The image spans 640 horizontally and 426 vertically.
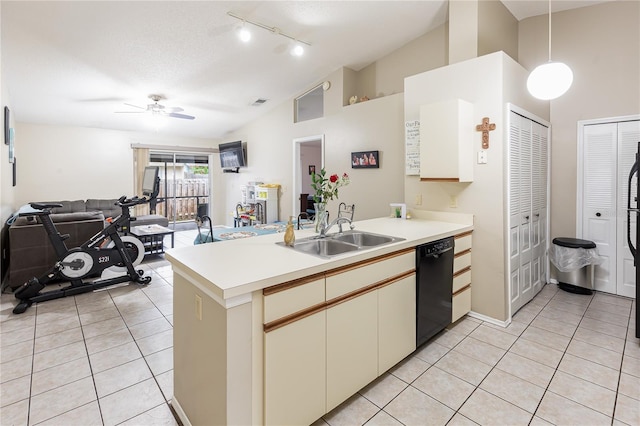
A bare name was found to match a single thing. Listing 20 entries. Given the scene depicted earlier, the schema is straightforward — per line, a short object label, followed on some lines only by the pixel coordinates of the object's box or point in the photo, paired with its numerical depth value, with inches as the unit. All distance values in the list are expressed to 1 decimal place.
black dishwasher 94.0
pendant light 96.3
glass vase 94.3
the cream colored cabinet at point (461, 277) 113.1
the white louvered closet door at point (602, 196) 144.3
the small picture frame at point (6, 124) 165.1
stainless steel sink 88.2
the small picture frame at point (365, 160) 188.5
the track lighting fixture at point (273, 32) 142.0
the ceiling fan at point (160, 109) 210.1
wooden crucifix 113.7
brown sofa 147.7
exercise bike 136.6
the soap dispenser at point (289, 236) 83.1
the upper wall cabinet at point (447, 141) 112.3
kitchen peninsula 54.3
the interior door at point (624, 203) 138.2
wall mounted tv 313.6
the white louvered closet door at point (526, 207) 119.3
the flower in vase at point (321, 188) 91.9
